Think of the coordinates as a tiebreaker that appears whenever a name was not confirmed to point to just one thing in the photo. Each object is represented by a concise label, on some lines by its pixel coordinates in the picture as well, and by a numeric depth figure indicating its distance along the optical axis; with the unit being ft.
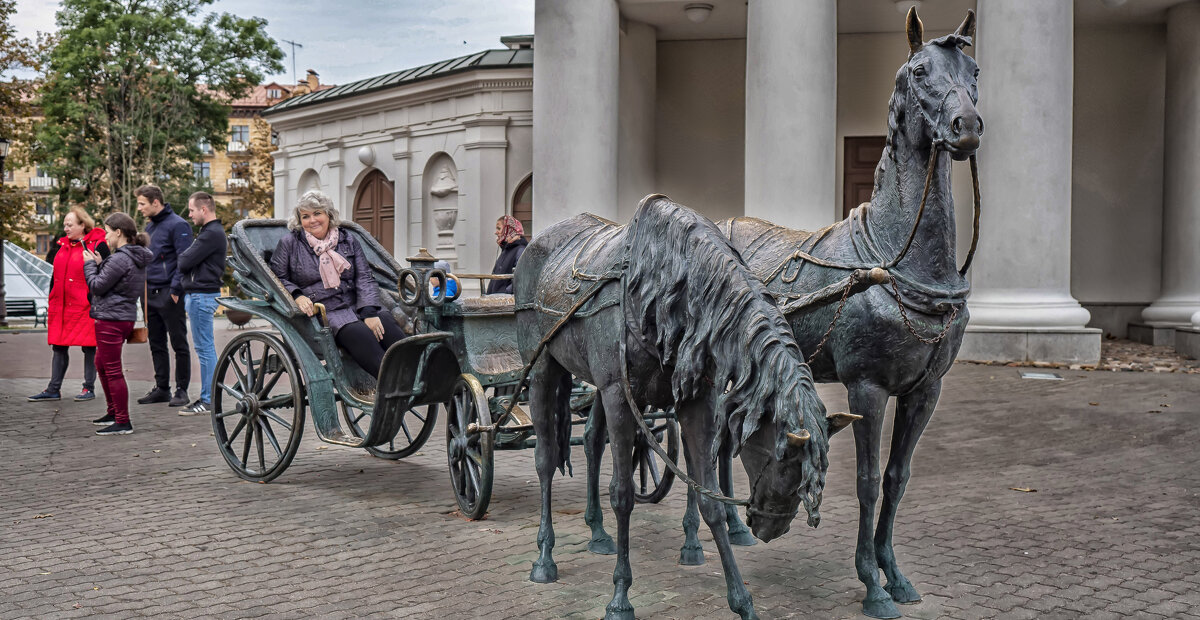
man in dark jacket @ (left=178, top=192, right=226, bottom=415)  30.76
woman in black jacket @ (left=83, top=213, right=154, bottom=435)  27.35
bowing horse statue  10.44
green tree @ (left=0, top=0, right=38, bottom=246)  80.12
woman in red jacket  31.14
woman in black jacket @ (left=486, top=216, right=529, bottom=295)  32.58
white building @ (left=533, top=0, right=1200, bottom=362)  44.60
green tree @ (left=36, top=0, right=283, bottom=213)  120.26
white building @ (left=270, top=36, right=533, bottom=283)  62.54
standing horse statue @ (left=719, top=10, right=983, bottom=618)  12.84
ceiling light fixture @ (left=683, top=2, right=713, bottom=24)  53.57
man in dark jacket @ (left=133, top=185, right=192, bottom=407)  31.89
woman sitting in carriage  21.40
